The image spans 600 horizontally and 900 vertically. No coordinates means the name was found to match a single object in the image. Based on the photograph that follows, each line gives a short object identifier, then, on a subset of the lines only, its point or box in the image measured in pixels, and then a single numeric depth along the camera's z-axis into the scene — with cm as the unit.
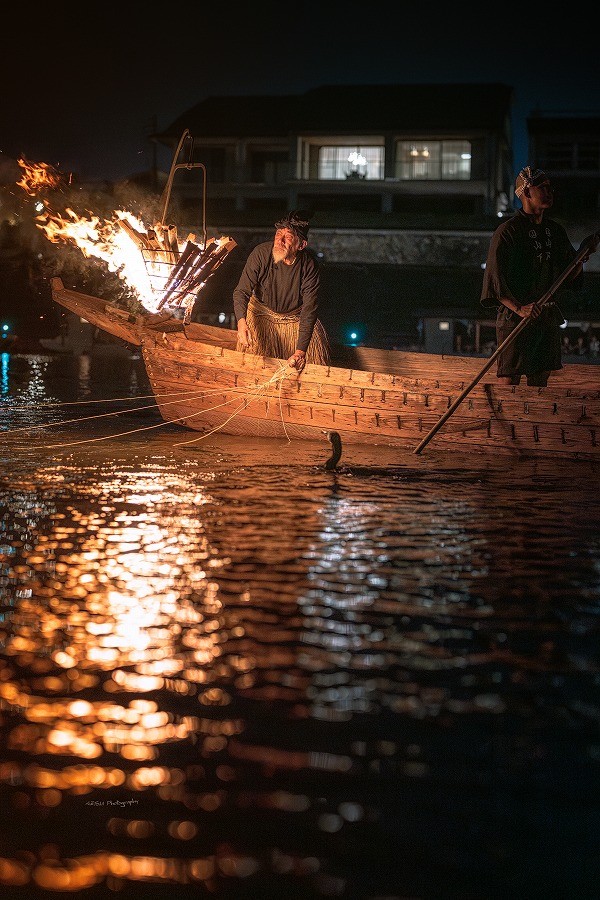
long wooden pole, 953
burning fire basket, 1242
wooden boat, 1089
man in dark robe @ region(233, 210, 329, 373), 1161
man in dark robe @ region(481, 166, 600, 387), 1005
